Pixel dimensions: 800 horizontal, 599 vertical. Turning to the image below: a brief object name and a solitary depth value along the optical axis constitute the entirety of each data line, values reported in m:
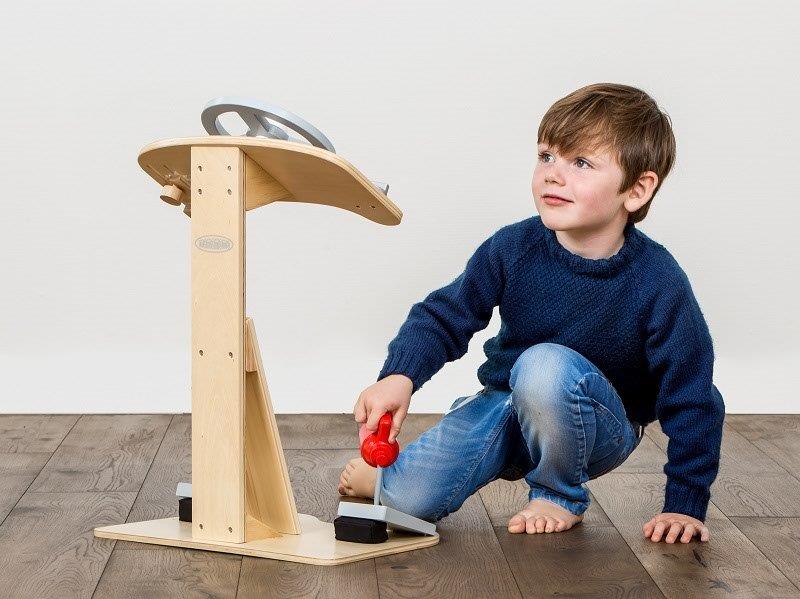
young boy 2.63
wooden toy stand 2.48
